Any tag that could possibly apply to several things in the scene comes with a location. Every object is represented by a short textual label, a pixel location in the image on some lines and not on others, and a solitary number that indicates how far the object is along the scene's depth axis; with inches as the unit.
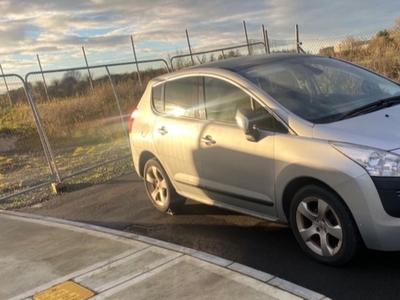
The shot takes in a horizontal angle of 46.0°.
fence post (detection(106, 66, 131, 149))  399.4
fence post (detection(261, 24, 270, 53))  543.5
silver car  139.9
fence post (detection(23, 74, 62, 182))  318.7
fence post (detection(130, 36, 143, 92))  435.1
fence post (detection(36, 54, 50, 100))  337.1
